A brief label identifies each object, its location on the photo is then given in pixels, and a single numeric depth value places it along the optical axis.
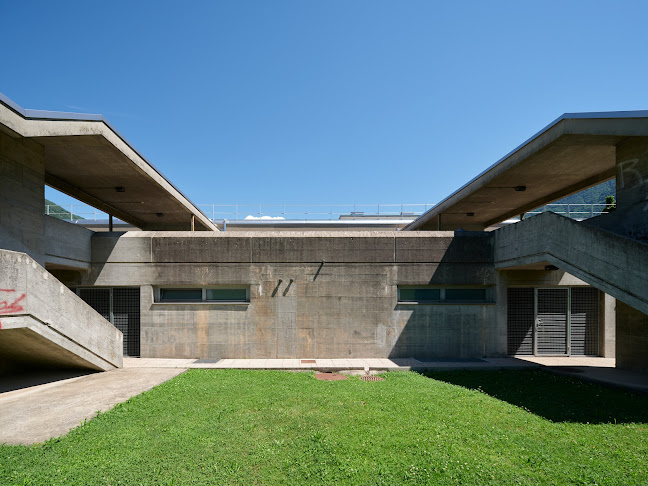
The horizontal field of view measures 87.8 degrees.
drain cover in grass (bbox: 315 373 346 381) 9.84
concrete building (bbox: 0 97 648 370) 11.06
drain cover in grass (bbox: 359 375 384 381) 9.78
